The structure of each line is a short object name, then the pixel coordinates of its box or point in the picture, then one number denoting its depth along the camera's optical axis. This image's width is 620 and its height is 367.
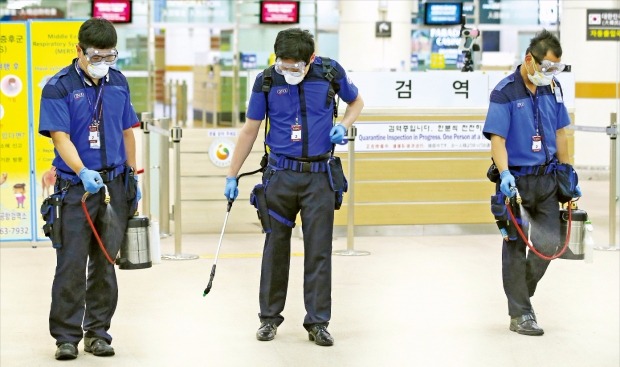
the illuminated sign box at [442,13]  34.92
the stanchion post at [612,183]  14.23
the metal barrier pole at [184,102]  32.45
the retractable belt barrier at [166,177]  13.43
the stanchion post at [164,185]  15.17
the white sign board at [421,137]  14.98
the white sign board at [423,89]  14.87
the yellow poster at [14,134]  13.42
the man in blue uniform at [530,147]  9.10
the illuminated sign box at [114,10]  31.48
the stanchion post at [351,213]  13.74
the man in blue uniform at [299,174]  8.89
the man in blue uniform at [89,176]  8.11
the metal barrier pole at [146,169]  14.60
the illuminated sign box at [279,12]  31.96
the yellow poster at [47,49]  13.37
